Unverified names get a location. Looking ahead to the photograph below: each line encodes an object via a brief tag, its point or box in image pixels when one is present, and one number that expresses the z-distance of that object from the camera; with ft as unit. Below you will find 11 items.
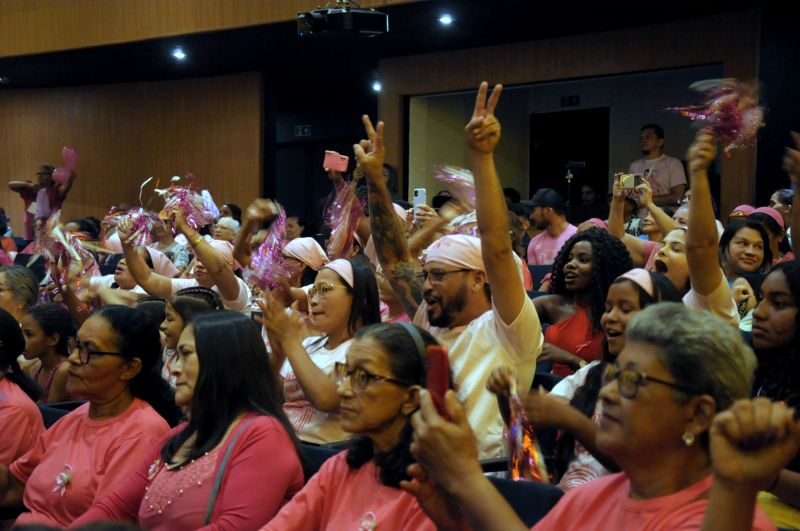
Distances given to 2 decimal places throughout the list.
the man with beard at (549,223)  22.63
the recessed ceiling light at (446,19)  26.58
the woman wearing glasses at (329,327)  11.12
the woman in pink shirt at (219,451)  8.40
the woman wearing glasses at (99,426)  9.98
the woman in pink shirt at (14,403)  11.37
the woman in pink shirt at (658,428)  5.55
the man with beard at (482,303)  9.09
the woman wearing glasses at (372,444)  7.32
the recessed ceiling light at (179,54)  32.76
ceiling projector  22.38
